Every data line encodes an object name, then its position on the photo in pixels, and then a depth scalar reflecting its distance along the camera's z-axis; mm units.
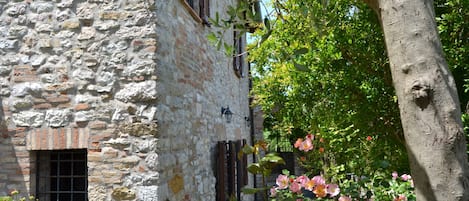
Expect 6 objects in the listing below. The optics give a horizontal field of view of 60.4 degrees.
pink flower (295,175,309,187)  2592
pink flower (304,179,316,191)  2551
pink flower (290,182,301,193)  2580
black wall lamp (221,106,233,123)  6426
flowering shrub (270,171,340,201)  2528
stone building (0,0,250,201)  3572
